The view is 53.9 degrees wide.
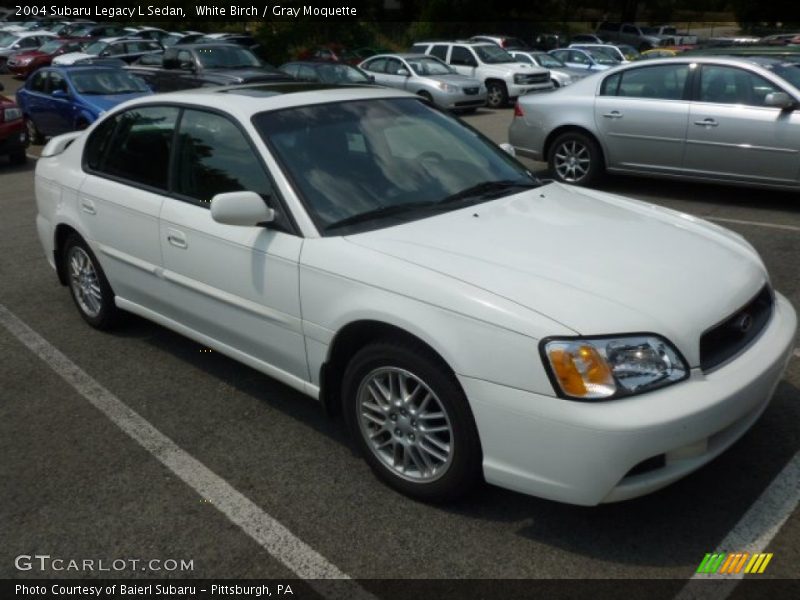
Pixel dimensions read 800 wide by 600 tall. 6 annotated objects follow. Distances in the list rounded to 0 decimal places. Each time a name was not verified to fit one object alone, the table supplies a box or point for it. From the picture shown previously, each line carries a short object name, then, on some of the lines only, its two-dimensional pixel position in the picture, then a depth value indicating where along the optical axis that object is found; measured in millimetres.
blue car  12945
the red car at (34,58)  29016
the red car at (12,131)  12055
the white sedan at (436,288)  2717
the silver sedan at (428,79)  17922
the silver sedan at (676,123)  7598
